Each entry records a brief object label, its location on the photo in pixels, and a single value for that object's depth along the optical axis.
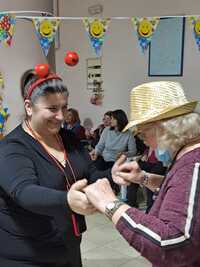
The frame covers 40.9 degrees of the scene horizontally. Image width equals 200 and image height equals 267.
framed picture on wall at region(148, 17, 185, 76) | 3.45
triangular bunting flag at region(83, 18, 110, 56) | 2.55
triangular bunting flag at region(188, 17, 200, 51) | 2.63
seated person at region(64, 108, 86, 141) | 3.88
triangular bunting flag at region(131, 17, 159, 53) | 2.61
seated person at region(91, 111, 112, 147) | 3.62
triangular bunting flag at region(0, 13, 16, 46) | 2.33
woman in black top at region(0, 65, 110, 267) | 0.90
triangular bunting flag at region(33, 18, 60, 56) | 2.47
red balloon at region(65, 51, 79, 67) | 1.14
